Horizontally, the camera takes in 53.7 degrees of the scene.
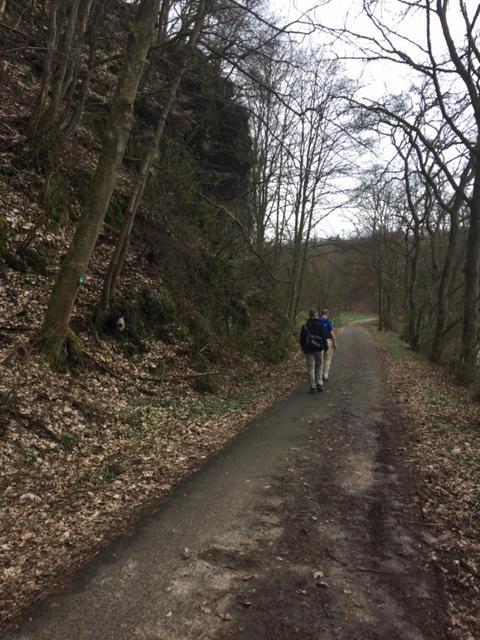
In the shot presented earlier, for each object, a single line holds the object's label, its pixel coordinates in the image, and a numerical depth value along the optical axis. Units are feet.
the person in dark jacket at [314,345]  38.52
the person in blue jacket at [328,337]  40.63
